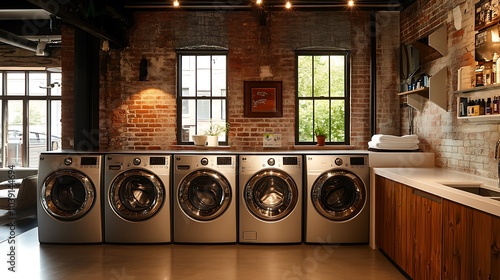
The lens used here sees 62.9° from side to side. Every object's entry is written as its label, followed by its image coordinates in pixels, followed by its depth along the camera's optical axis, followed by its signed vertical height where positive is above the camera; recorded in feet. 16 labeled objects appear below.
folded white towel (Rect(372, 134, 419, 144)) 15.88 -0.22
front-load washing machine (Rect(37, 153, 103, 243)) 15.78 -2.69
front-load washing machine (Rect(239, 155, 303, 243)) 15.65 -2.71
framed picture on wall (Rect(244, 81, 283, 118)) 18.97 +1.73
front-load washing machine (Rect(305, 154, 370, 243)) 15.55 -2.69
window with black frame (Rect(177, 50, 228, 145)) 19.44 +1.86
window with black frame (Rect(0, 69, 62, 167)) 30.42 +1.42
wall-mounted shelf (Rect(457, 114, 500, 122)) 10.31 +0.42
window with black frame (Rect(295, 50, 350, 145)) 19.29 +1.71
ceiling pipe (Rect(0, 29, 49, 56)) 22.48 +5.31
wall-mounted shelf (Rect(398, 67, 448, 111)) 13.76 +1.53
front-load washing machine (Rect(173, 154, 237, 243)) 15.69 -2.72
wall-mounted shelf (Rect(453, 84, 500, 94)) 10.21 +1.20
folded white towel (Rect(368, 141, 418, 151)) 15.85 -0.50
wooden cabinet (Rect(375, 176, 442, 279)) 9.75 -2.65
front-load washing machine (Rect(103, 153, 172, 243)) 15.74 -2.72
